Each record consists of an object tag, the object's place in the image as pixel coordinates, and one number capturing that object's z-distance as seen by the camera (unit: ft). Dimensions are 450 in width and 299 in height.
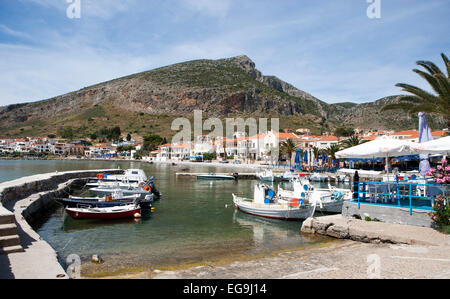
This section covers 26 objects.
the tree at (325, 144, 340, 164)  183.44
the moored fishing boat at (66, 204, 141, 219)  54.54
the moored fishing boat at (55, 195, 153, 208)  58.53
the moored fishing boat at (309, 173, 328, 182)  141.18
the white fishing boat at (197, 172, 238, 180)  156.56
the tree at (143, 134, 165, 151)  424.87
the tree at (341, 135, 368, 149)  176.04
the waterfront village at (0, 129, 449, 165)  271.28
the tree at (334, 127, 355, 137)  354.95
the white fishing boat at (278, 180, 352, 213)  59.88
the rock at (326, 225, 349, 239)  37.91
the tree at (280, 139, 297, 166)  206.26
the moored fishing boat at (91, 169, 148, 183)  97.66
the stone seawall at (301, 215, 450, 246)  30.35
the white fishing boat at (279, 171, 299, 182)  149.89
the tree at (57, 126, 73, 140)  476.54
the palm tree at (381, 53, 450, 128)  43.72
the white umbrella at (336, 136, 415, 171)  37.06
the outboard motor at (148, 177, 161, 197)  84.84
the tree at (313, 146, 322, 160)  202.39
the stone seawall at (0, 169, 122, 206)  51.93
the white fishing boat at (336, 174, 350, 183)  140.15
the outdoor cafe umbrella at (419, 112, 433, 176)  49.11
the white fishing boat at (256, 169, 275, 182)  147.20
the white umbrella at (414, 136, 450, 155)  33.29
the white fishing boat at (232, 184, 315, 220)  55.21
